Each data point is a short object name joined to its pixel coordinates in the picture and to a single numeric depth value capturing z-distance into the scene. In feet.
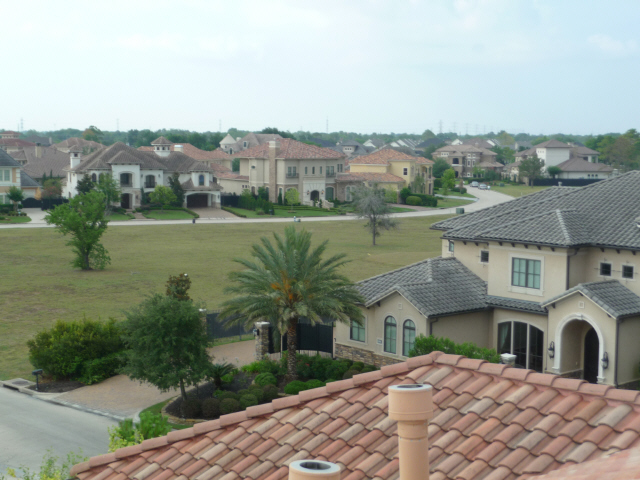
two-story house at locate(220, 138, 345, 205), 357.61
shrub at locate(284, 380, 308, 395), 90.17
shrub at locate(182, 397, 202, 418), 85.71
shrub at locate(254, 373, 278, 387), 93.79
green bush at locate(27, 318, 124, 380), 99.09
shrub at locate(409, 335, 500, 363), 84.28
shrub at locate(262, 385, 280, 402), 88.33
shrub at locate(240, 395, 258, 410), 85.10
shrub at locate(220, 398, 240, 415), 83.97
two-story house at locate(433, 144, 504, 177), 621.31
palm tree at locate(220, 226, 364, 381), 95.86
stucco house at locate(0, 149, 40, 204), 327.67
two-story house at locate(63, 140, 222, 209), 335.47
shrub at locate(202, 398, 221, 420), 84.84
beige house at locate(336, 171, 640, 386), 89.20
